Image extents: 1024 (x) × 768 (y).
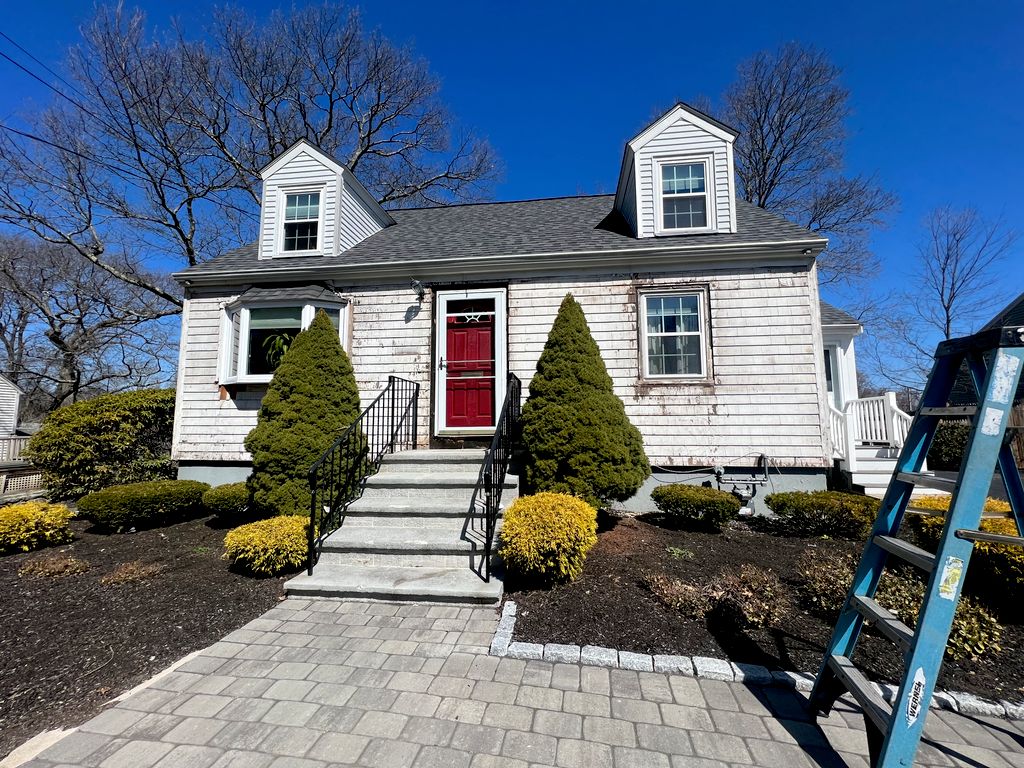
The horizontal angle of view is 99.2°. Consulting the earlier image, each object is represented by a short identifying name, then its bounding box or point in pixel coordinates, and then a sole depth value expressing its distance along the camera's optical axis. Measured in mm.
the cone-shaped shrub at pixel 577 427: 5129
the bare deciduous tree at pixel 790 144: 16297
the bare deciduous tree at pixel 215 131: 13383
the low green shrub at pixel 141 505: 6164
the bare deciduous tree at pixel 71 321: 17781
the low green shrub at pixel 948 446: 10836
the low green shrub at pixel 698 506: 5543
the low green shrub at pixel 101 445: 7164
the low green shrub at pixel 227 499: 6270
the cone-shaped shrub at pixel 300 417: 5492
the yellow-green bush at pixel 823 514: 5261
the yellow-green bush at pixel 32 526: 5398
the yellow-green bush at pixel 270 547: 4410
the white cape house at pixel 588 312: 6879
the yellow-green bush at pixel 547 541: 3848
